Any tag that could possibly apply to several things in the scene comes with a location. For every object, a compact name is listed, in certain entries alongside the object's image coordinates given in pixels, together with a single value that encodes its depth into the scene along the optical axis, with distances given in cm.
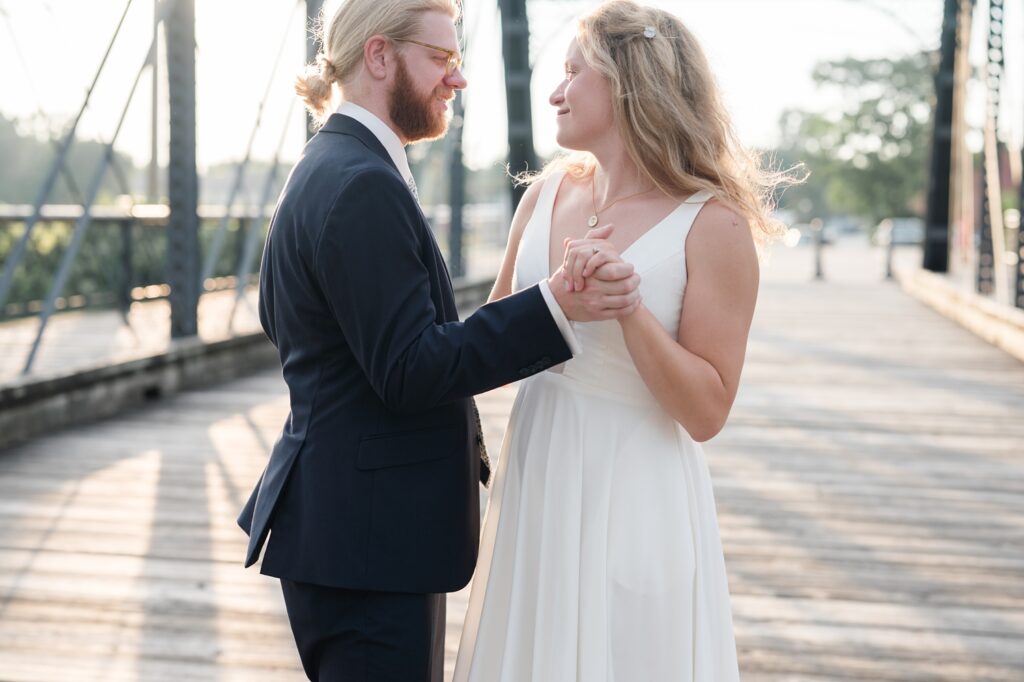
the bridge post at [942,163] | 1565
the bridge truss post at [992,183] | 1073
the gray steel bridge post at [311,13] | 882
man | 163
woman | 188
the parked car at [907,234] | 4175
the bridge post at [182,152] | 667
